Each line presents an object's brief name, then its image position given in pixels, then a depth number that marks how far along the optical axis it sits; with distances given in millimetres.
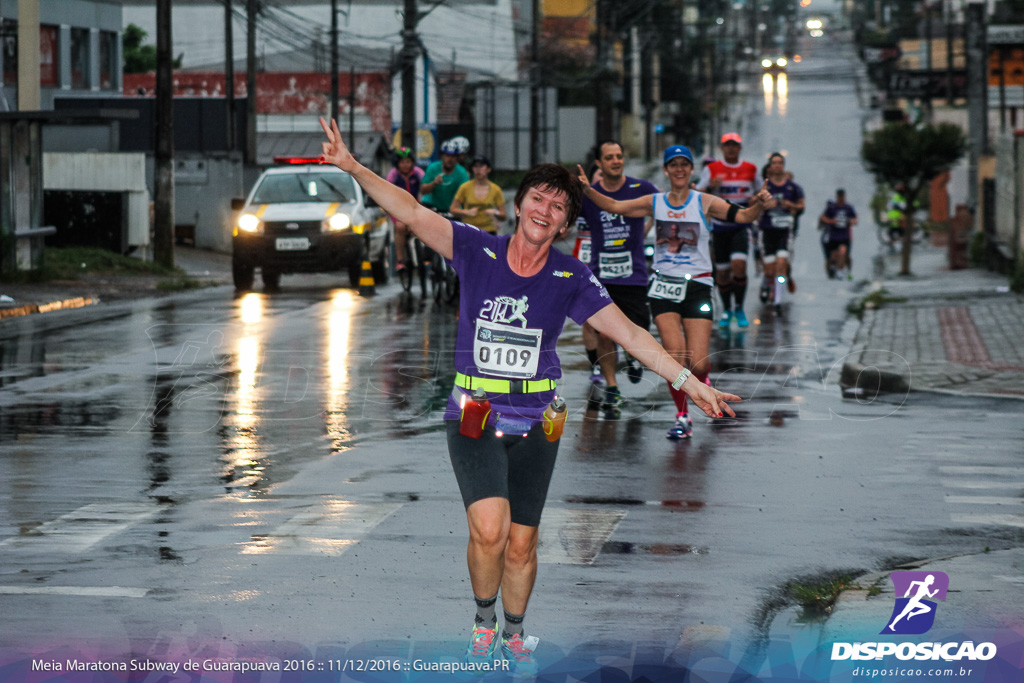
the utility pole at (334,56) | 51131
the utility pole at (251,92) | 45125
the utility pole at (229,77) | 44156
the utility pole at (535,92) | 55969
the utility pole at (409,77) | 38219
